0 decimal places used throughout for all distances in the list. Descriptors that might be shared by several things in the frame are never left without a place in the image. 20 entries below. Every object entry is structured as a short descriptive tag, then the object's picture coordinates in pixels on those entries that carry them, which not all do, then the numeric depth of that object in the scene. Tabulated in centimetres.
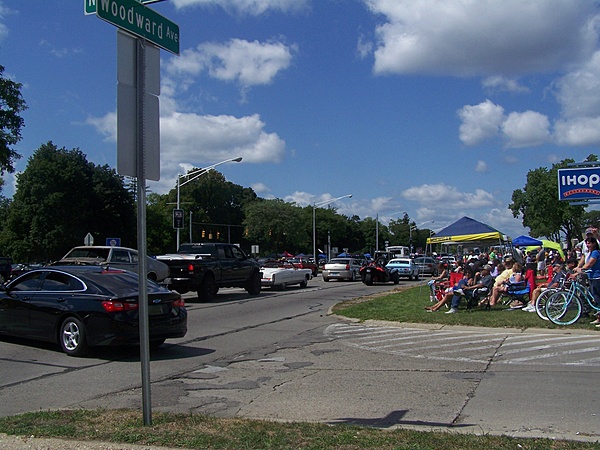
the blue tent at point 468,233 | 2740
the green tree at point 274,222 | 7962
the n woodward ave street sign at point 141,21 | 534
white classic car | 2697
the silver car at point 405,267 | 4141
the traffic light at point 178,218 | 3459
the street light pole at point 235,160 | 3693
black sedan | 988
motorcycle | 3253
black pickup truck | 2050
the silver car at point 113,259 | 2053
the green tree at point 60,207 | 5450
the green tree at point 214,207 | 9238
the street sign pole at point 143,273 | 555
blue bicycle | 1259
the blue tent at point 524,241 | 3838
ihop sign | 2120
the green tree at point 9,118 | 2723
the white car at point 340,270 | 3647
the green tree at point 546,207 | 6156
